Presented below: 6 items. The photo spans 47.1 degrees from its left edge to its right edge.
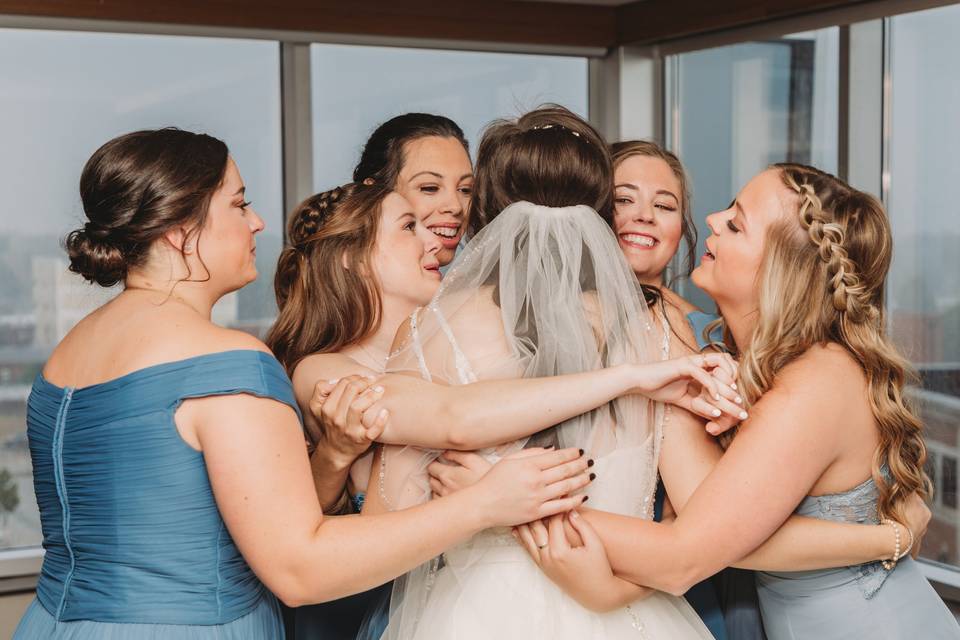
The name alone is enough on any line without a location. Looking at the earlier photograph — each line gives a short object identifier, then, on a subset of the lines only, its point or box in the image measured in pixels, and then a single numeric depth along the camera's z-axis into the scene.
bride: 1.84
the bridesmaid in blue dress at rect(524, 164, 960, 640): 1.81
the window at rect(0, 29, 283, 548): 3.62
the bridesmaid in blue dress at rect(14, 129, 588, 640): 1.66
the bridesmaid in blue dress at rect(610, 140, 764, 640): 2.27
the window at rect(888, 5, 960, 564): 3.34
